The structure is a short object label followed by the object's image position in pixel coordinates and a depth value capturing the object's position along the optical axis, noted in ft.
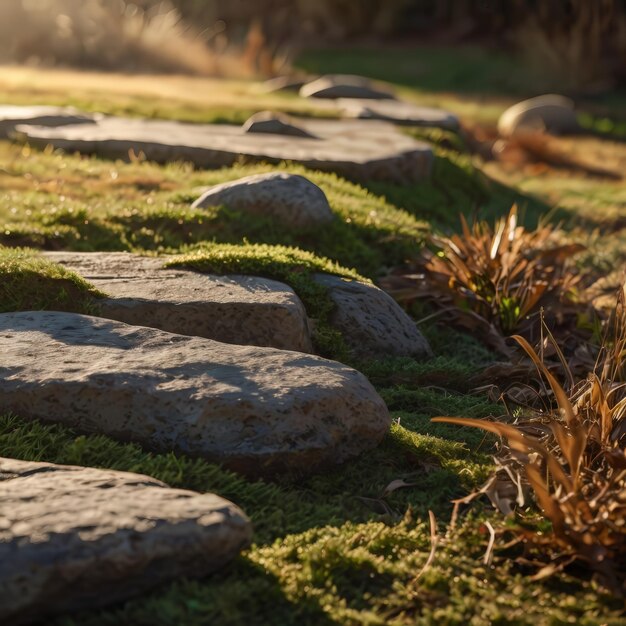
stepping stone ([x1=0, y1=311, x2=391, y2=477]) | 10.77
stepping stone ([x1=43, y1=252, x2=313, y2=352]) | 13.94
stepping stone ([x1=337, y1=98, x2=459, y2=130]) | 35.45
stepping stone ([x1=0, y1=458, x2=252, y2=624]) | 8.13
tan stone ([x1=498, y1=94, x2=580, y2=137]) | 44.37
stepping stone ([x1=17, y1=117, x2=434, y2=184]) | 25.05
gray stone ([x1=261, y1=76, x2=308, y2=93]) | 47.13
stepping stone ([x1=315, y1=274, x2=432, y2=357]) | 15.46
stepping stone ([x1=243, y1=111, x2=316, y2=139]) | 28.89
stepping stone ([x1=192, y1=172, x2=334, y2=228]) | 19.17
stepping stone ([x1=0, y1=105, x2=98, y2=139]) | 27.53
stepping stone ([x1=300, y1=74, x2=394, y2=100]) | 43.42
